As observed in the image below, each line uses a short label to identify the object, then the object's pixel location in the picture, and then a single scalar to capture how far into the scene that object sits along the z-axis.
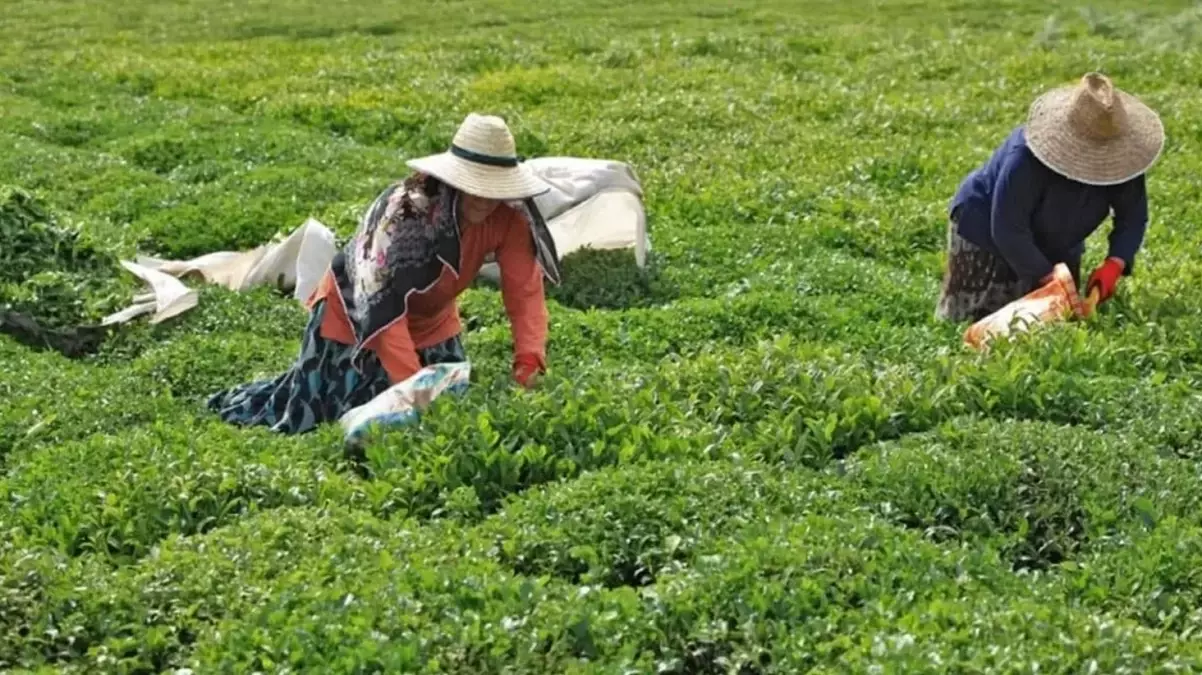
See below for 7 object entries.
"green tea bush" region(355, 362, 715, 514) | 7.19
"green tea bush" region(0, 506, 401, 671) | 5.94
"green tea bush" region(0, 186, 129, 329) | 10.32
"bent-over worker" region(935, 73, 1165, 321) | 8.76
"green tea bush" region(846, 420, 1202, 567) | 6.61
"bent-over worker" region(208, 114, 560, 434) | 7.73
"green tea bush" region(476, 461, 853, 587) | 6.36
